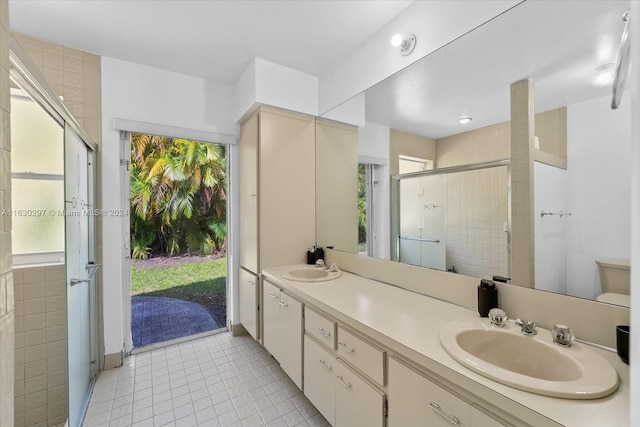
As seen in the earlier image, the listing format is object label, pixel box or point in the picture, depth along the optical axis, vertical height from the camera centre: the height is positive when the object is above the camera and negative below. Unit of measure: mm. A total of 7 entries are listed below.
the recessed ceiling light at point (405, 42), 1700 +1110
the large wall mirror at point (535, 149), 1007 +326
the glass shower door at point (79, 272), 1538 -373
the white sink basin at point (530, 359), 741 -486
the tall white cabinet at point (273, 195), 2371 +173
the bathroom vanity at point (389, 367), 726 -581
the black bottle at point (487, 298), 1237 -397
